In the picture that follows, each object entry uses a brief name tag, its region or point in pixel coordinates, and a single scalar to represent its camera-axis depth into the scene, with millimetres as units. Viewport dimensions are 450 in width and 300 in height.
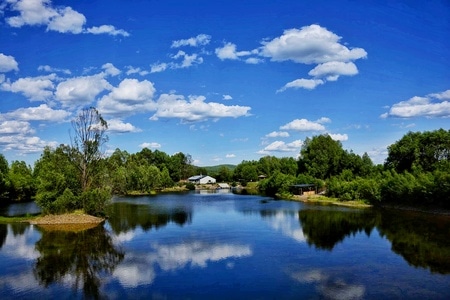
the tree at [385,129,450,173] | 65250
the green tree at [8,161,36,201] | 71875
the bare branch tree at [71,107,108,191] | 47406
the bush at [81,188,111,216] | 41844
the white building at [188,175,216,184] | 140250
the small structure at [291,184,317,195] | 78438
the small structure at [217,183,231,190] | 129175
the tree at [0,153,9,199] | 64688
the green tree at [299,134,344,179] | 91938
